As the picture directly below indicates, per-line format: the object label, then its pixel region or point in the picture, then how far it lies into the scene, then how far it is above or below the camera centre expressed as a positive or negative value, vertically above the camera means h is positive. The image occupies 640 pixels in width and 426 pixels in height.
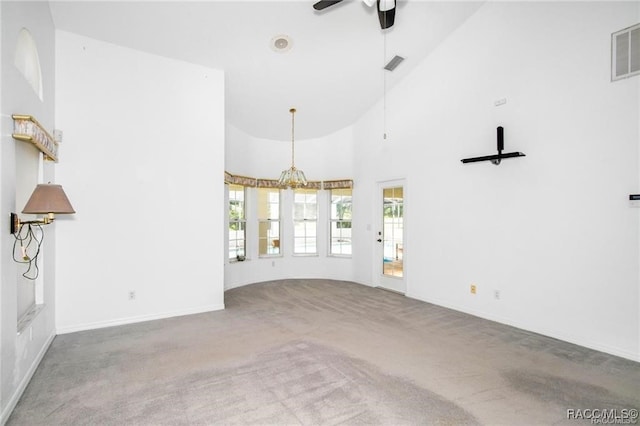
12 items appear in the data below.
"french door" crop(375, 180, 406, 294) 5.62 -0.48
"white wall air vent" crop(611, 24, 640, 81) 2.98 +1.57
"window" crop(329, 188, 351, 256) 7.00 -0.26
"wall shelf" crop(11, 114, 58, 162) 2.41 +0.67
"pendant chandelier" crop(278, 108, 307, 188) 5.70 +0.62
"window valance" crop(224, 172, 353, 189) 6.12 +0.62
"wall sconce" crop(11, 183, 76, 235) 2.53 +0.08
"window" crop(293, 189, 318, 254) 7.11 -0.21
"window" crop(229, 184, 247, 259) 6.28 -0.21
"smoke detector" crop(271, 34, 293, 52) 4.14 +2.33
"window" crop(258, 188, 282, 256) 6.84 -0.22
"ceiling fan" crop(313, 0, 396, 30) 2.89 +1.97
